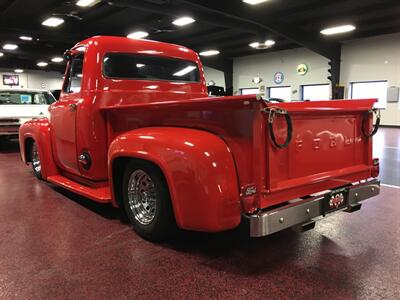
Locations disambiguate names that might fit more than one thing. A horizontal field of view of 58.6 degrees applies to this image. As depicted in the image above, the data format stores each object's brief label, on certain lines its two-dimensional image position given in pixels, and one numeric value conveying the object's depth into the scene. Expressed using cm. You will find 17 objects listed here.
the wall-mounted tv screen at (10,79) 2742
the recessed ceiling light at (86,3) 1062
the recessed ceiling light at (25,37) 1463
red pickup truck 240
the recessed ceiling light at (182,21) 1266
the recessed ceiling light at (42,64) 2564
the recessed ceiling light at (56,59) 2239
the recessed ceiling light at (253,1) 1031
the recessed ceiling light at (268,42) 1526
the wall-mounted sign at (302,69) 1972
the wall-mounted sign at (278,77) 2097
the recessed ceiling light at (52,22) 1300
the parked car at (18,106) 936
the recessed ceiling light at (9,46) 1895
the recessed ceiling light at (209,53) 2062
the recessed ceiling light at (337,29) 1428
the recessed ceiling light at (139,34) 1511
